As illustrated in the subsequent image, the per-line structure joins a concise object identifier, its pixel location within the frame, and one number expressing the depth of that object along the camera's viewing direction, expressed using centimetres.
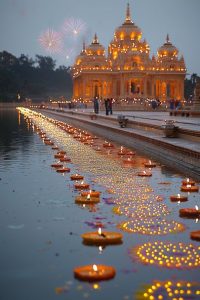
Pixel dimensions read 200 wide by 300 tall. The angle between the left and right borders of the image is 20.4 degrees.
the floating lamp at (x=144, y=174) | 987
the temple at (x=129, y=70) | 6269
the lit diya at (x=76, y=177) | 936
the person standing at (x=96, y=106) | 3700
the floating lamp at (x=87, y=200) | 726
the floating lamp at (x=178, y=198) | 751
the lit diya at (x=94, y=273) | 427
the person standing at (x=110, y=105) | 3484
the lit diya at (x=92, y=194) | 762
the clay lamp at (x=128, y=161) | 1201
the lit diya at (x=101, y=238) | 529
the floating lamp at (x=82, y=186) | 843
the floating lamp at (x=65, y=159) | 1224
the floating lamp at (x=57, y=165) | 1101
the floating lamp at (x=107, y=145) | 1616
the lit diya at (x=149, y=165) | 1128
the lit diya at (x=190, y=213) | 652
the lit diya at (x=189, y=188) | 823
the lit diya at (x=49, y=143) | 1662
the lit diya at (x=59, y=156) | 1278
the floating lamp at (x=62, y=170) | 1030
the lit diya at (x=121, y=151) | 1394
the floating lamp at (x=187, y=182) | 858
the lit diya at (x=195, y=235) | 544
